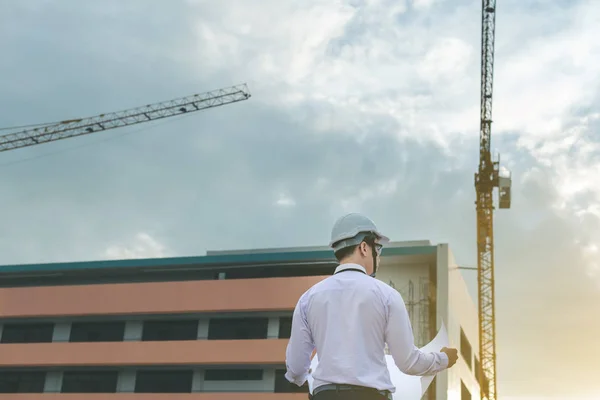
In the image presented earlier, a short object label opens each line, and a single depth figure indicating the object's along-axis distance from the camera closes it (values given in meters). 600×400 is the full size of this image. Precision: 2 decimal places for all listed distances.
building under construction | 36.66
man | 2.96
